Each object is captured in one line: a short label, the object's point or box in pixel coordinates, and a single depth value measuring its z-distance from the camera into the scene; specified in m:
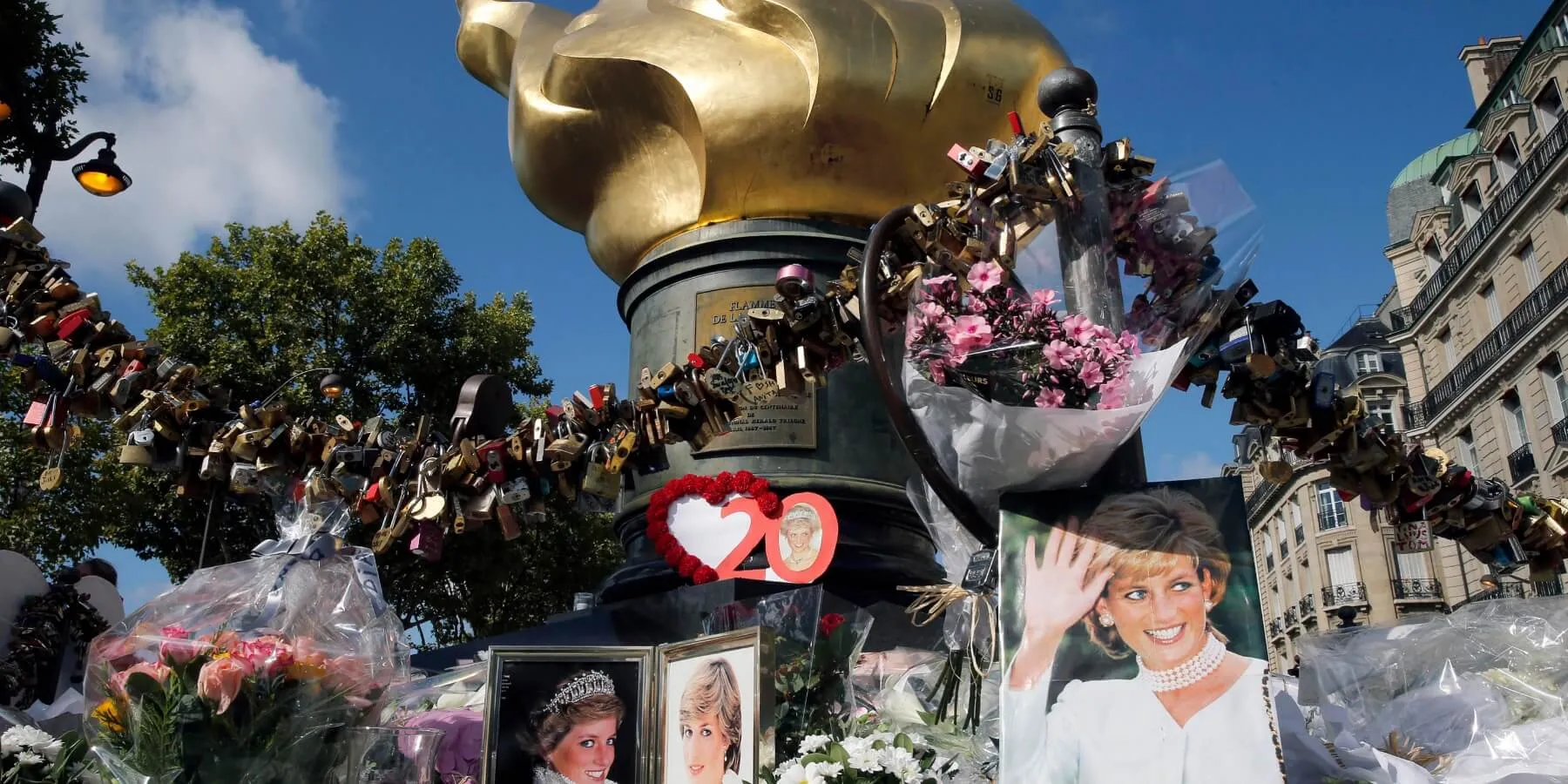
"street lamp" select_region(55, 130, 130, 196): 7.29
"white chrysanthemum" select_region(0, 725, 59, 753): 3.14
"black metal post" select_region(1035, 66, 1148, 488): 3.28
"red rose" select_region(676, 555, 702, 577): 6.04
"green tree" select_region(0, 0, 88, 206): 9.68
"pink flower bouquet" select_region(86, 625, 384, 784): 2.89
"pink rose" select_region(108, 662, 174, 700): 2.95
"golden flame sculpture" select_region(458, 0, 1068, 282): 7.28
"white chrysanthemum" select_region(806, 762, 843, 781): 2.86
